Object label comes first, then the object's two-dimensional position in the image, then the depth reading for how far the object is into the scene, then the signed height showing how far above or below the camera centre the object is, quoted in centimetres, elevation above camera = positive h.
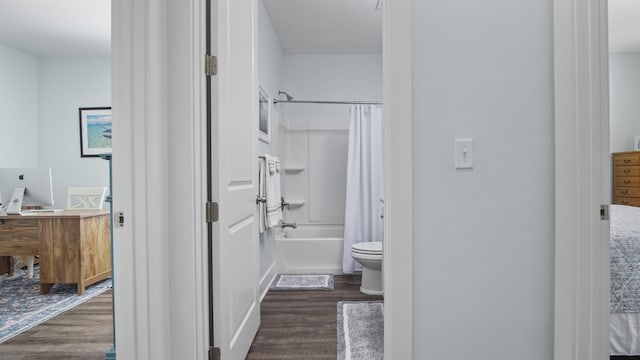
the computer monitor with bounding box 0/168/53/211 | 372 -4
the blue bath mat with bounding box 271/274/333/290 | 354 -96
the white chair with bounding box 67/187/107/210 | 466 -19
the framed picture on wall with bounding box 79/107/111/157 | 523 +69
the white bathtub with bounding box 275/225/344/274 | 404 -78
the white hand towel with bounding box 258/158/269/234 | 325 -10
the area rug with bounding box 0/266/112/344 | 279 -99
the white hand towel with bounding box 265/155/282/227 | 343 -16
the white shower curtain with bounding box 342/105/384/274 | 413 +2
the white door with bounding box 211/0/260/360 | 171 +1
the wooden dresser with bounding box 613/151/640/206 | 470 -3
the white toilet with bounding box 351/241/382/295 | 326 -73
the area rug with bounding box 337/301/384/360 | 221 -96
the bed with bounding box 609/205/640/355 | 203 -60
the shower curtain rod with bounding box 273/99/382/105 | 425 +81
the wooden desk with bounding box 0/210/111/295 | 345 -54
